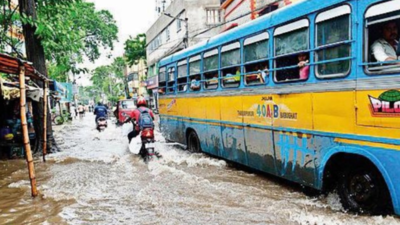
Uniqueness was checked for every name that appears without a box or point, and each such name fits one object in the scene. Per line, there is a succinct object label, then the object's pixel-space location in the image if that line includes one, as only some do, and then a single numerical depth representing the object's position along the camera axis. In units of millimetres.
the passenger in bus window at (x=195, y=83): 9758
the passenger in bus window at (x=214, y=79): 8706
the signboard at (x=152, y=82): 39156
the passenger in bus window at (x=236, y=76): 7709
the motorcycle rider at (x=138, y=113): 10469
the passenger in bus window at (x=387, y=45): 4445
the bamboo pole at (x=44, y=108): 10445
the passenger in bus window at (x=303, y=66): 5633
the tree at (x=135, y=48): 49469
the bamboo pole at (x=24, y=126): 6434
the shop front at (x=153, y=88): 39412
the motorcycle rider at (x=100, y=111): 22484
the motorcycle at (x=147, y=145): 10078
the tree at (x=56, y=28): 10316
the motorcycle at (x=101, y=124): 22234
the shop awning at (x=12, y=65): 6389
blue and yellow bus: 4426
